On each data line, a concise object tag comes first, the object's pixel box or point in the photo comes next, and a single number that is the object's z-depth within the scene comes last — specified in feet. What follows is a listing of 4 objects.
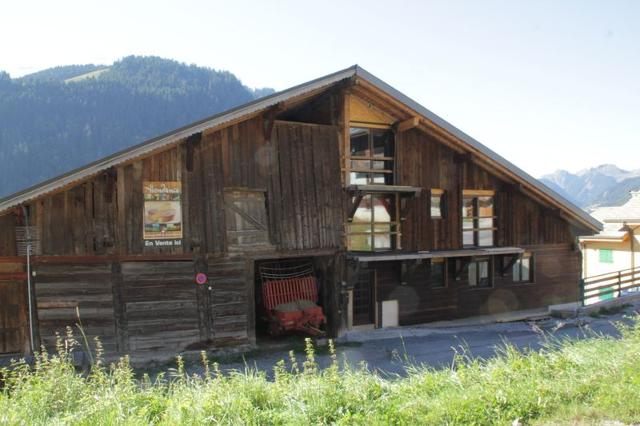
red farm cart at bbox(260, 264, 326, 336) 57.11
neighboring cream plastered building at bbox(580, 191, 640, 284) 103.71
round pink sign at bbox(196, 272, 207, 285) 49.16
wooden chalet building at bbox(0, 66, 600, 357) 44.50
